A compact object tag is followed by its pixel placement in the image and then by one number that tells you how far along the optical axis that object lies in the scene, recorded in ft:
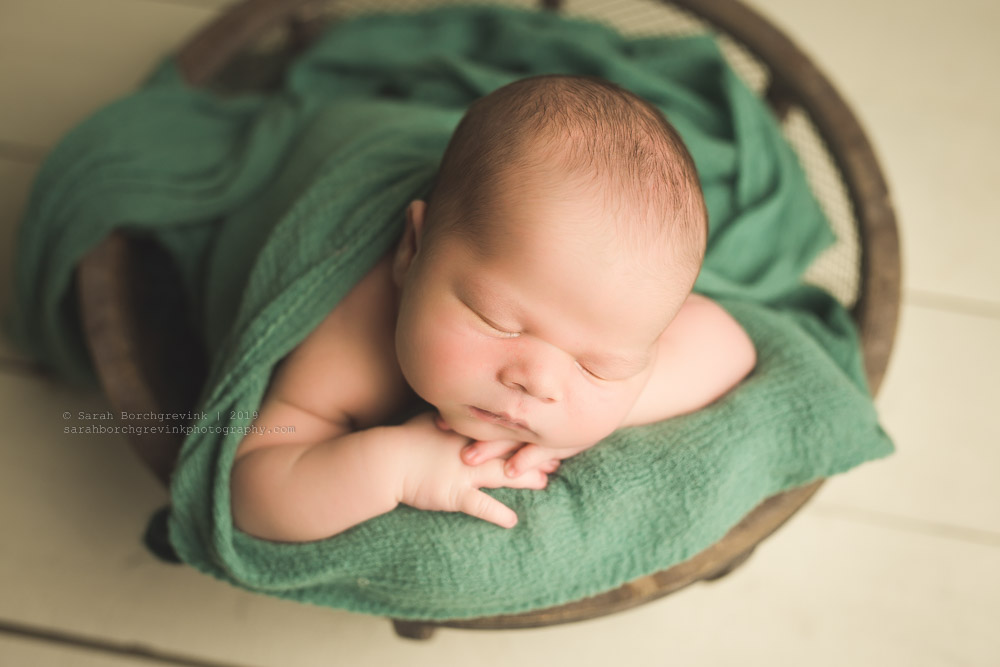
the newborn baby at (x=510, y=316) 1.68
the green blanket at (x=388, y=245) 2.04
